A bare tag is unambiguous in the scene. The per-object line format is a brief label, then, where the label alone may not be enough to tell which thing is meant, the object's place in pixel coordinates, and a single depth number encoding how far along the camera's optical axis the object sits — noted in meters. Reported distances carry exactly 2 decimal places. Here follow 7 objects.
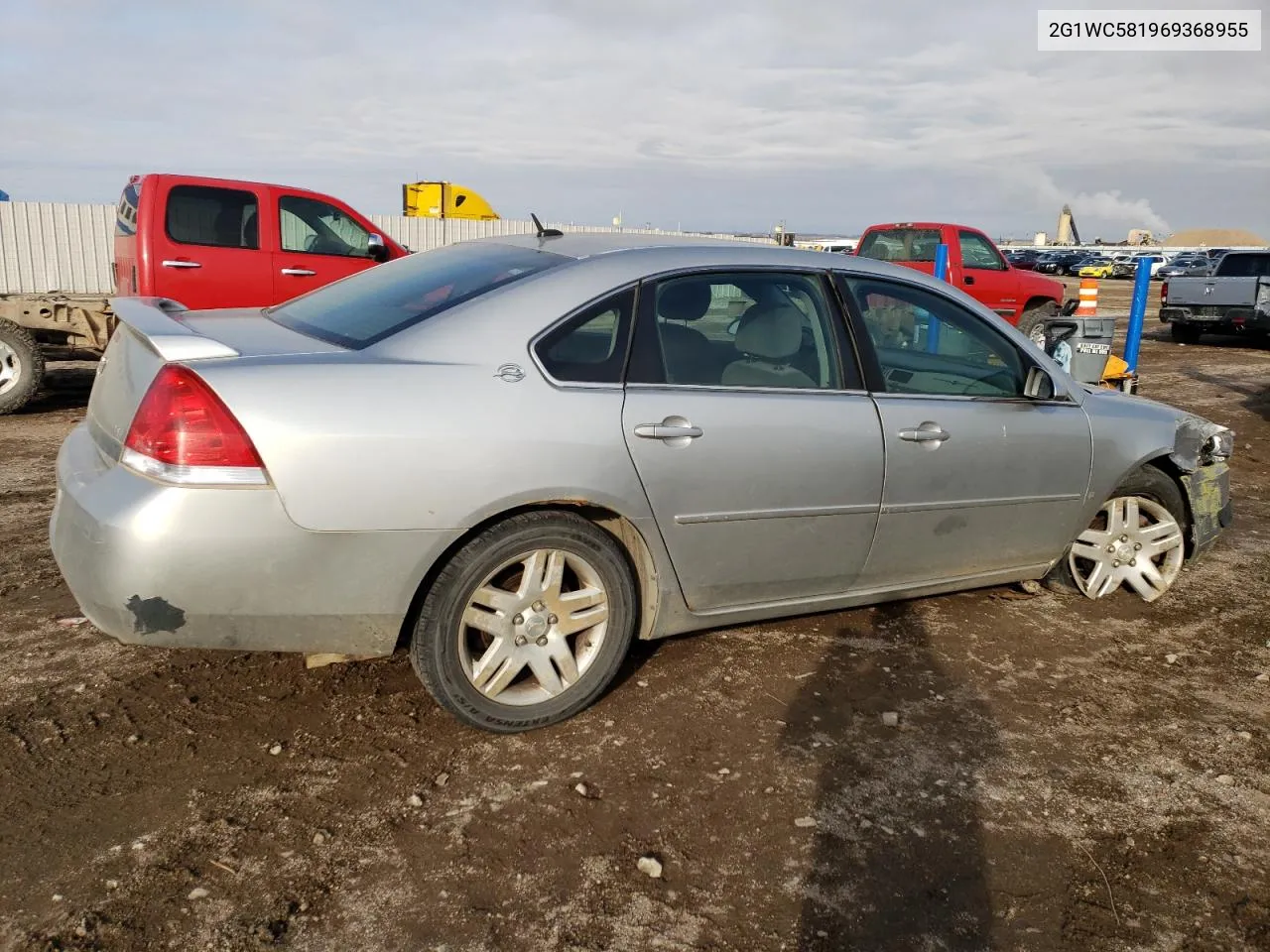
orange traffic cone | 11.40
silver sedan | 2.71
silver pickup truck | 16.34
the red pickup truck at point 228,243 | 8.27
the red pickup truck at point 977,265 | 13.15
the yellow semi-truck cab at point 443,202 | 24.41
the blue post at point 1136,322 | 10.09
